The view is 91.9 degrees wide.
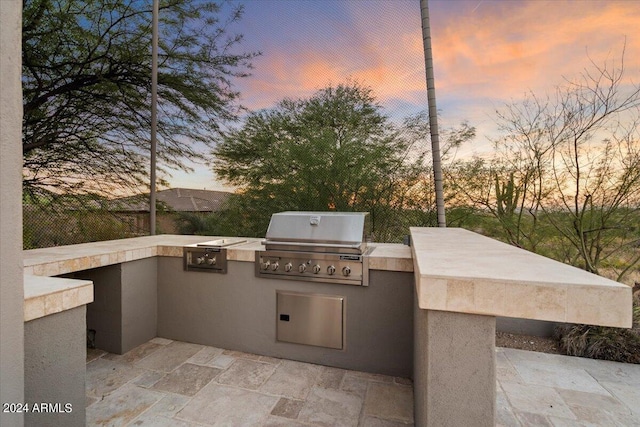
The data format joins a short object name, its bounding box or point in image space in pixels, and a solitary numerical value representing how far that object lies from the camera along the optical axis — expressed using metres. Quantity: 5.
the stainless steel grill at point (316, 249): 2.35
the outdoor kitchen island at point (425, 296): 0.89
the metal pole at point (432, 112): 3.29
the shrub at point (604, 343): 2.81
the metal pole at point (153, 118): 3.87
